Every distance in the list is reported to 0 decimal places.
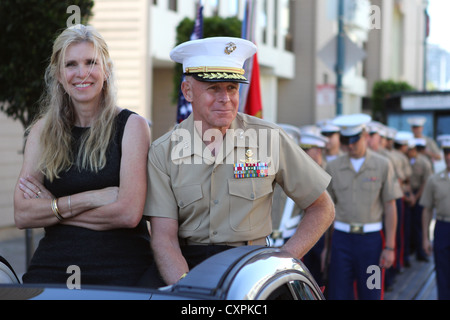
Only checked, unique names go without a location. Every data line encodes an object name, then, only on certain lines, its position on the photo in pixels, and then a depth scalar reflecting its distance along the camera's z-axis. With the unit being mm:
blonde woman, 2830
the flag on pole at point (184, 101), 5824
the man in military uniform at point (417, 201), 11672
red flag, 6172
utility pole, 11227
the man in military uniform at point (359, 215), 6730
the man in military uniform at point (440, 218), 7762
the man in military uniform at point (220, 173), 2873
